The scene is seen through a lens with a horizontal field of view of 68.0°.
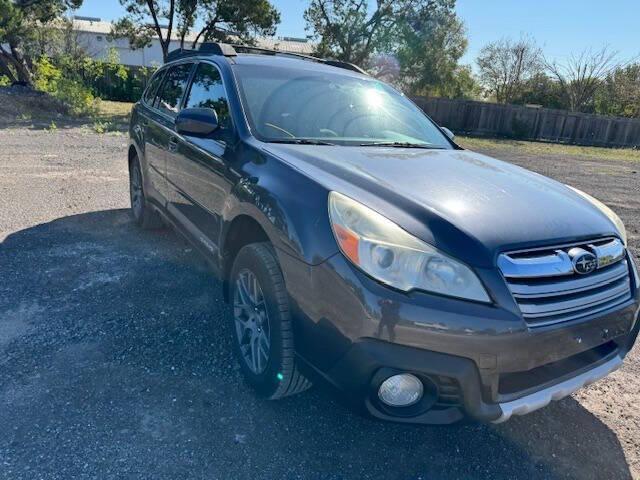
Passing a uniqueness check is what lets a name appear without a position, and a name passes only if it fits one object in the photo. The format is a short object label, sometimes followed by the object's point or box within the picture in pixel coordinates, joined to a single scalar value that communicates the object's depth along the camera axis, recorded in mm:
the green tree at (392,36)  23797
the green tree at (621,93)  30998
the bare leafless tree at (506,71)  36312
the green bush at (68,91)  16328
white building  41156
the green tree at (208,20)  20203
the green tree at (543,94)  34344
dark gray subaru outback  1825
